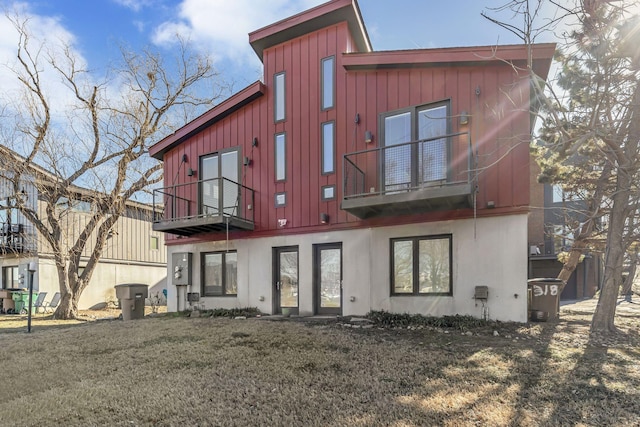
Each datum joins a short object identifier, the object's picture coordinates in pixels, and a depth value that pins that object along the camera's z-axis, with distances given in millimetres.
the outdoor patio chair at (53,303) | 15930
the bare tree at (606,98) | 6301
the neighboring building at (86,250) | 15487
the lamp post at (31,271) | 9680
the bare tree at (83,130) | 13117
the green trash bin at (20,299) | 15953
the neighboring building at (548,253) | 16500
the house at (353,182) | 7988
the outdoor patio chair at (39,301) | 15812
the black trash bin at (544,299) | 8312
